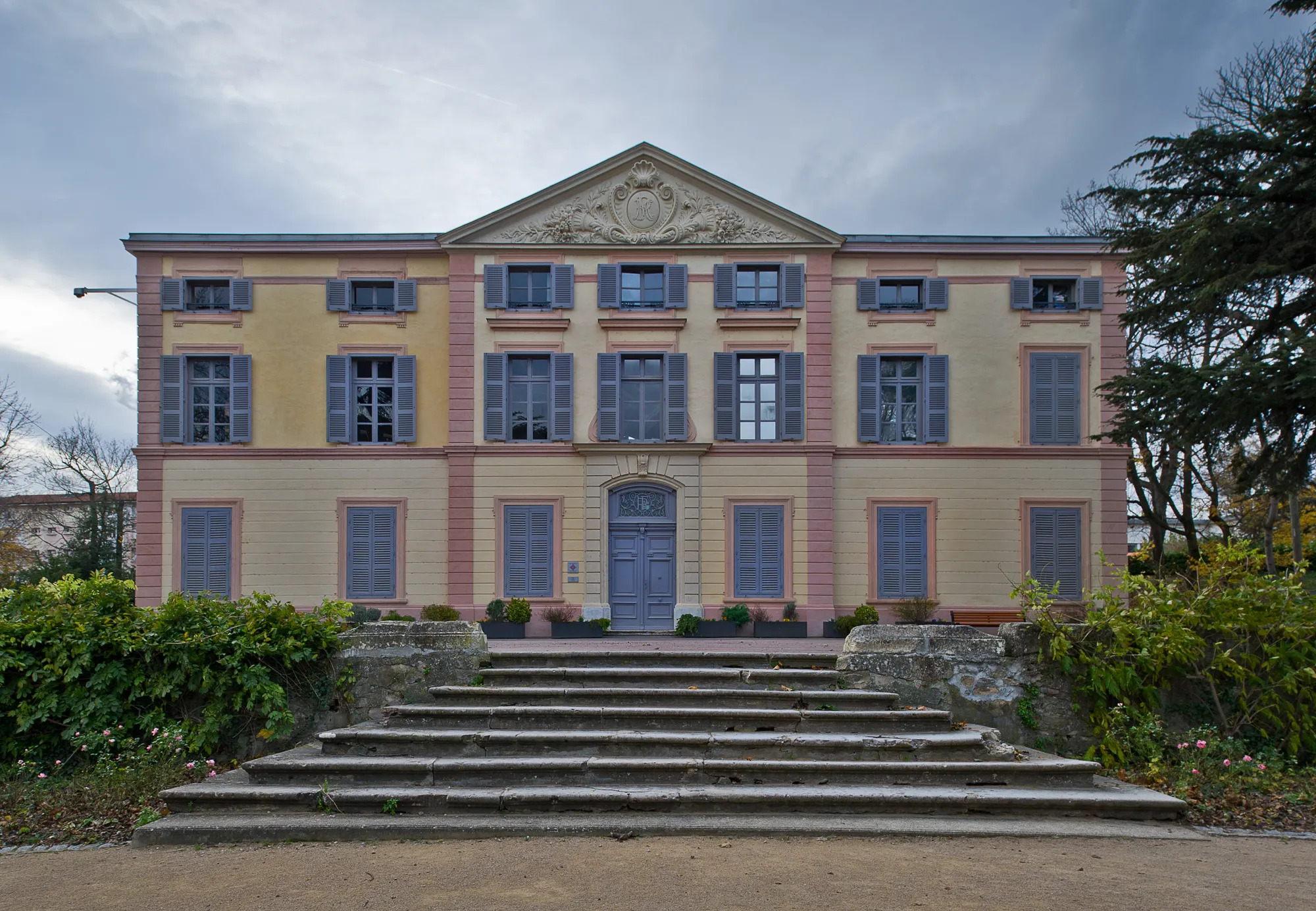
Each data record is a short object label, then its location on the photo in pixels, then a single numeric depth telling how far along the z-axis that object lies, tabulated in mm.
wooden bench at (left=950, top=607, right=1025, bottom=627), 14664
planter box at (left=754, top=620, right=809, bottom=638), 14461
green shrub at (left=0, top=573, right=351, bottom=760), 6246
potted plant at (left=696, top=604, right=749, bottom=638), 14430
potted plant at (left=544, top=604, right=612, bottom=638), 14312
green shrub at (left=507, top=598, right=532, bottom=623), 14242
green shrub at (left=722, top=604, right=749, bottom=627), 14422
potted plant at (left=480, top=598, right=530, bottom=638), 14258
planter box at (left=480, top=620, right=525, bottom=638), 14242
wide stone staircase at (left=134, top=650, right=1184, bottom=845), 4934
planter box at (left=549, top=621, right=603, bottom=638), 14289
